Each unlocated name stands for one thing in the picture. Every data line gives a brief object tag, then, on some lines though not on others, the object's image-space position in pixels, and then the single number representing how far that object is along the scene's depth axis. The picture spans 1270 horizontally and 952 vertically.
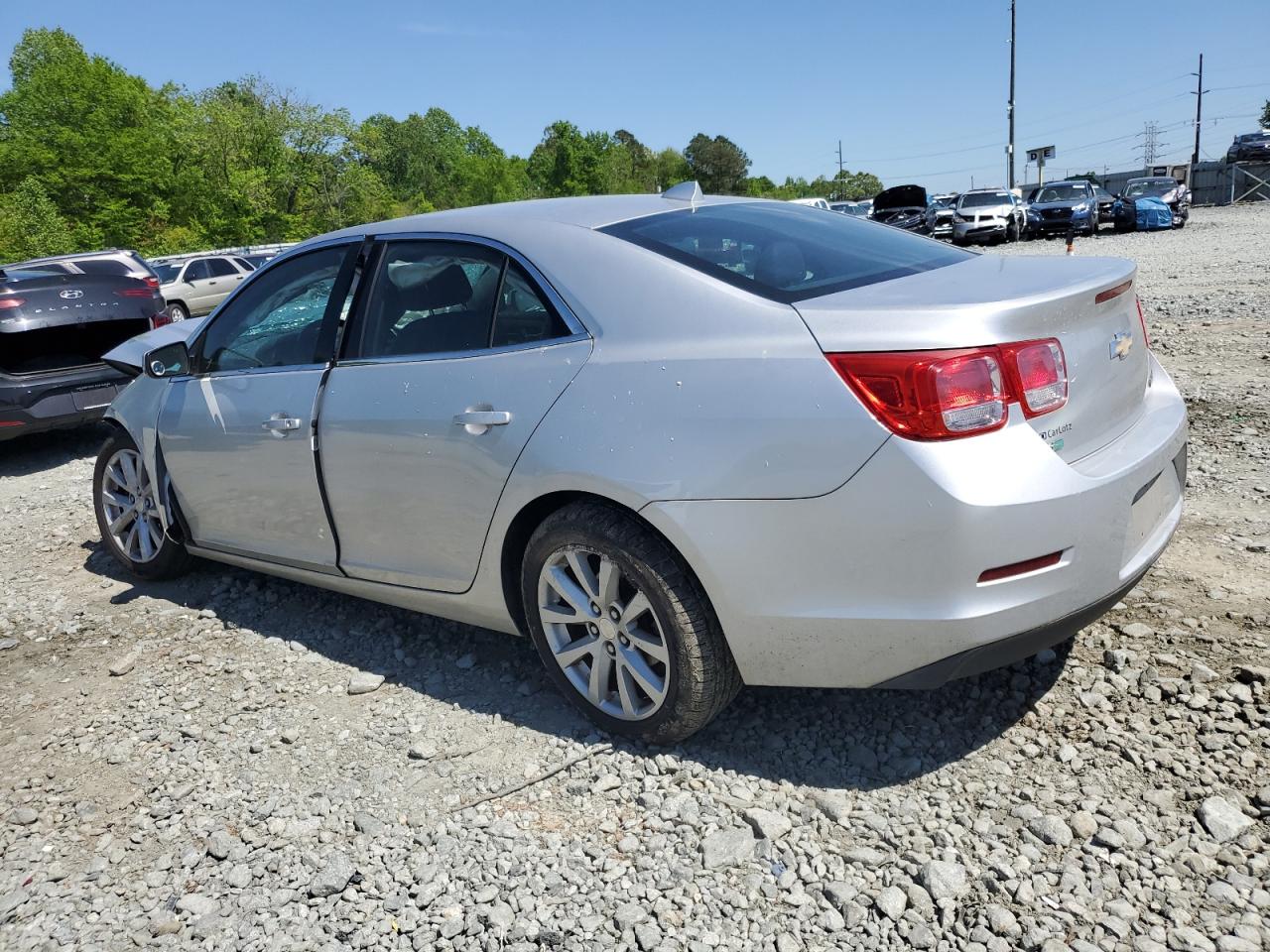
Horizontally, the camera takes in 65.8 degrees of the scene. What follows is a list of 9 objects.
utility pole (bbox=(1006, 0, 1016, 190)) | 47.58
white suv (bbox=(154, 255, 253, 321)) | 21.86
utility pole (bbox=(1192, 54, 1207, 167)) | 76.31
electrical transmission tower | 107.62
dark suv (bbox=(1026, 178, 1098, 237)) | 29.22
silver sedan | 2.34
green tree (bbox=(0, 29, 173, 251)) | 47.69
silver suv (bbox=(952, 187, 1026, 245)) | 28.98
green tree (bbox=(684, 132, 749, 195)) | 107.06
